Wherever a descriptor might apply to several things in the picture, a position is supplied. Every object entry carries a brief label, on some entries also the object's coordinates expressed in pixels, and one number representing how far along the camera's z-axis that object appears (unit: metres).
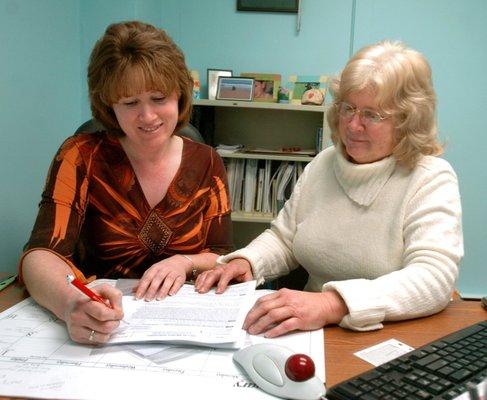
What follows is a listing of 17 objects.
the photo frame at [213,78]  2.92
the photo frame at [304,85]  2.84
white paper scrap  0.80
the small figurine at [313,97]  2.79
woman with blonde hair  0.95
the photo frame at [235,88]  2.80
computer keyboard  0.65
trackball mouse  0.67
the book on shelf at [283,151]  2.86
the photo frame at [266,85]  2.84
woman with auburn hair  1.22
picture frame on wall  2.88
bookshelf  3.02
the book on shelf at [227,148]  2.85
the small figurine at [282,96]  2.84
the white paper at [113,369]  0.68
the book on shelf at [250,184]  2.90
